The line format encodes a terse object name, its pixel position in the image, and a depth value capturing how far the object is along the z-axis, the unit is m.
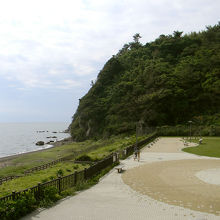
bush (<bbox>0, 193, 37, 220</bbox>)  8.26
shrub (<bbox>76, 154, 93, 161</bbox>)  26.03
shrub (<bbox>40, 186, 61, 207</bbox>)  10.14
